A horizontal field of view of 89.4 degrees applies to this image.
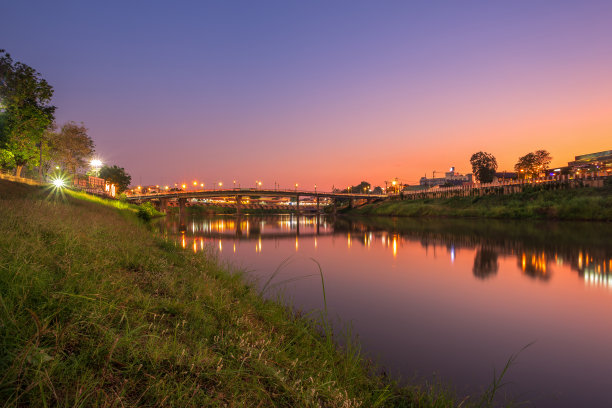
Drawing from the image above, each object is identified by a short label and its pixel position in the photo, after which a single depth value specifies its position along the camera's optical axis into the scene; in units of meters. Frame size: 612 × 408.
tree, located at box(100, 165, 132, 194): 92.50
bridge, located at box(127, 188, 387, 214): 101.50
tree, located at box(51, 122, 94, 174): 46.27
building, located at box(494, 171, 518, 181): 177.68
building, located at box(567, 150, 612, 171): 129.07
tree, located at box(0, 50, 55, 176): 25.08
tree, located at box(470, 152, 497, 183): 105.34
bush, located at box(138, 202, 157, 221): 42.45
